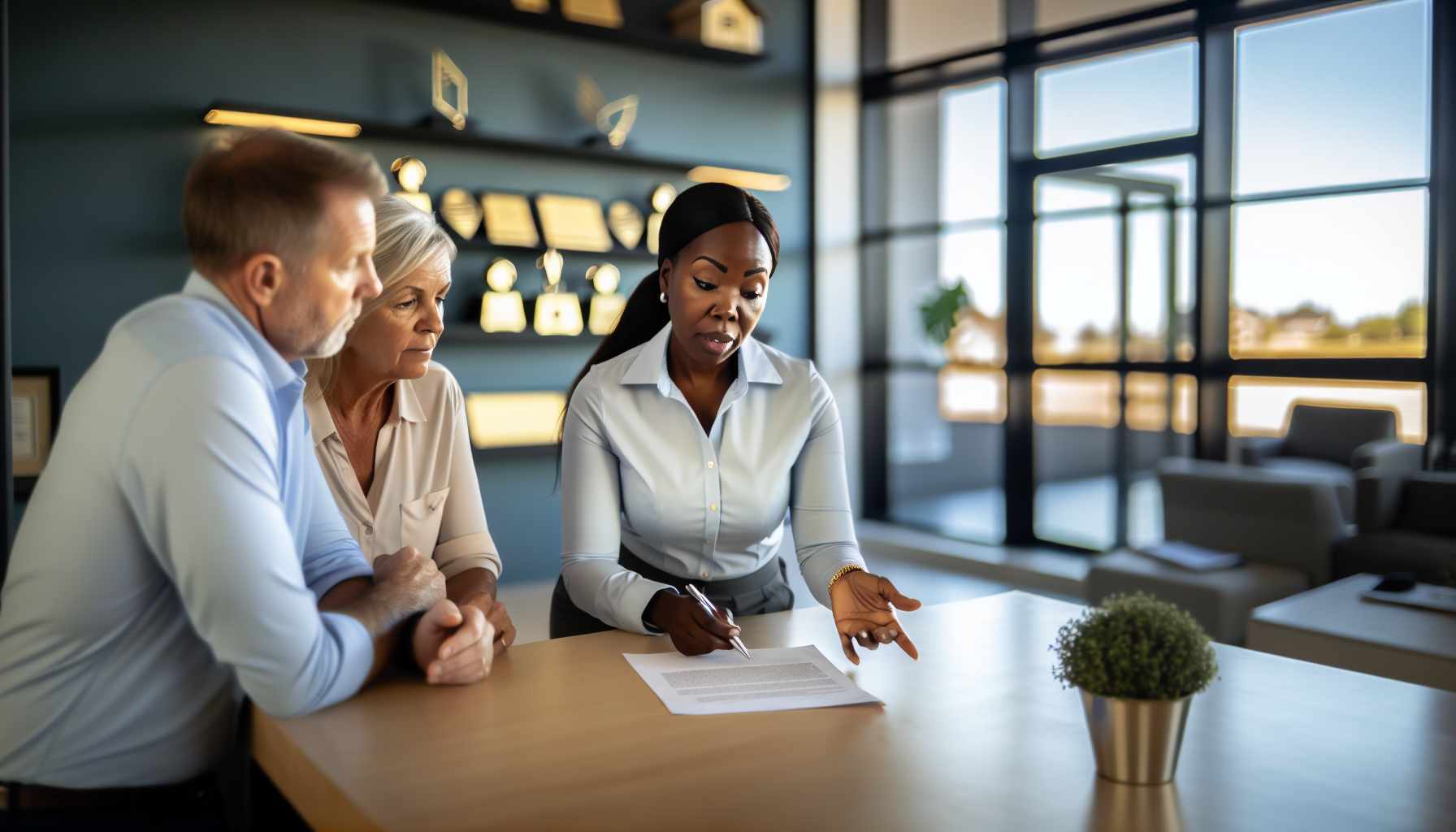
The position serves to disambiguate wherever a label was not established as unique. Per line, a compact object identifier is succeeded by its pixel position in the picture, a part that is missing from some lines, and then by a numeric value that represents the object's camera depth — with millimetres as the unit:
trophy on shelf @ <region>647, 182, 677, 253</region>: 5180
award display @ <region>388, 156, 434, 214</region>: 4395
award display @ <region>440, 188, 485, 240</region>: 4582
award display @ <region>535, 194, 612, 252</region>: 4828
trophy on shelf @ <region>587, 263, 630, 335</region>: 4977
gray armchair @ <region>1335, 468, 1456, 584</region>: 3572
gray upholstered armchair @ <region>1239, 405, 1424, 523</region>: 4121
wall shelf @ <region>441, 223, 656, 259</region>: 4609
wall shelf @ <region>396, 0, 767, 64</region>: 4594
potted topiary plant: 959
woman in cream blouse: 1697
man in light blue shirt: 992
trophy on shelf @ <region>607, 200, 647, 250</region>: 5105
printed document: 1188
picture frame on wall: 3654
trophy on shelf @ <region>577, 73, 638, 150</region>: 5000
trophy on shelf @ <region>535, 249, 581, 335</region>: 4801
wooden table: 910
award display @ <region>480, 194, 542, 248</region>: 4672
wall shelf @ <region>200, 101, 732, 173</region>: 4105
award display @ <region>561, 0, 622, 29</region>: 4859
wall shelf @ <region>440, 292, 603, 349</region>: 4559
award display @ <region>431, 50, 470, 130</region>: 4539
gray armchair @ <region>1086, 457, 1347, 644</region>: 3404
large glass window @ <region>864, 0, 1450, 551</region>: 4270
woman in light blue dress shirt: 1779
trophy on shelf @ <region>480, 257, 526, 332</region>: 4648
